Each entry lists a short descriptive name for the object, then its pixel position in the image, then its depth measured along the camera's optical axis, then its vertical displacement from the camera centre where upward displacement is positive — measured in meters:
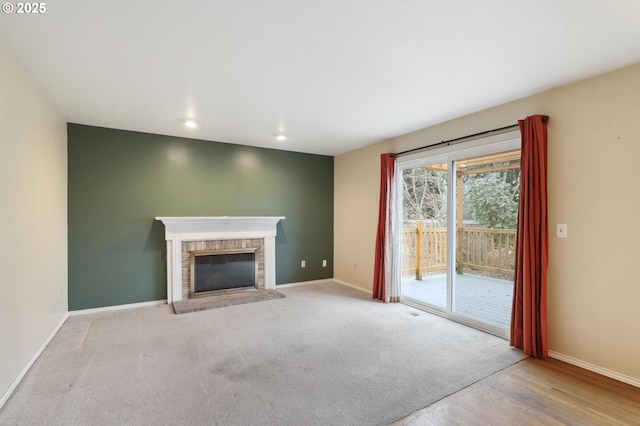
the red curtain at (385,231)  4.41 -0.29
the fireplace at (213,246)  4.33 -0.55
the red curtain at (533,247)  2.70 -0.33
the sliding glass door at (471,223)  3.31 -0.14
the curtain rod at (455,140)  3.02 +0.86
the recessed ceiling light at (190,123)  3.71 +1.13
